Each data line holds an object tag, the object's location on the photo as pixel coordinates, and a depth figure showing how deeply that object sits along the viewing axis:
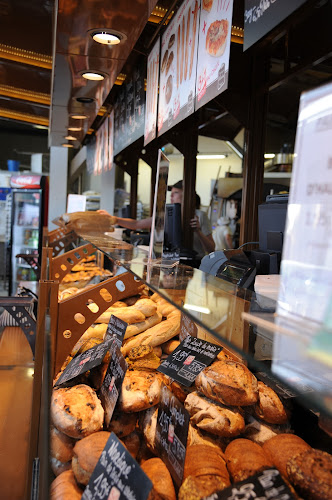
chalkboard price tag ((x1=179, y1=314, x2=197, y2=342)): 1.37
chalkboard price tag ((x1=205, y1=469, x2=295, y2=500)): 0.69
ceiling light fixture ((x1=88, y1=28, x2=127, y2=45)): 2.86
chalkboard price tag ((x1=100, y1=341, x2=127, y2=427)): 1.05
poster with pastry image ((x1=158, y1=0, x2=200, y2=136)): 2.54
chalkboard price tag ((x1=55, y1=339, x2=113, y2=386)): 1.18
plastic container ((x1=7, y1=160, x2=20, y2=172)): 9.55
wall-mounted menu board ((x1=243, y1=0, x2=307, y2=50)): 1.58
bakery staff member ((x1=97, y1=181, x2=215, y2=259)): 4.65
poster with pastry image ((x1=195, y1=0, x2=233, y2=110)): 2.06
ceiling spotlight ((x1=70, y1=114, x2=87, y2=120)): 5.61
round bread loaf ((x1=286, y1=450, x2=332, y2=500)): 0.72
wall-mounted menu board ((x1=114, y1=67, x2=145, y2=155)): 4.31
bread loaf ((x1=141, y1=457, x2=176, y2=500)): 0.80
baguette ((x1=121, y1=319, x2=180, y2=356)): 1.46
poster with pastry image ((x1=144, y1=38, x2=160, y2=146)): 3.43
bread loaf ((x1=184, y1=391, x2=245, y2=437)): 0.97
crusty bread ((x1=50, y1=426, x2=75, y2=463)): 1.01
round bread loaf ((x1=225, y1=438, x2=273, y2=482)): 0.81
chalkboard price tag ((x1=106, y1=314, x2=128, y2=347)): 1.28
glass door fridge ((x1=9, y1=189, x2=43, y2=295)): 7.98
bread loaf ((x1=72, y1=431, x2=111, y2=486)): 0.88
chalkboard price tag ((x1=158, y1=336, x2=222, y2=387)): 1.12
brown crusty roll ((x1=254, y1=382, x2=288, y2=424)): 1.00
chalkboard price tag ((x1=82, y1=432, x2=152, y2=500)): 0.70
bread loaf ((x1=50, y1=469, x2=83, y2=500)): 0.85
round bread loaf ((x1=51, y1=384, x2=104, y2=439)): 1.00
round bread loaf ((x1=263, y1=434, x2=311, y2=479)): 0.85
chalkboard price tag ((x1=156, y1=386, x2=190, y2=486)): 0.84
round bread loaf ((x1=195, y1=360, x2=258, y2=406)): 1.00
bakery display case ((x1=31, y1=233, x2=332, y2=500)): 0.73
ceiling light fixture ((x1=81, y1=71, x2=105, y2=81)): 3.76
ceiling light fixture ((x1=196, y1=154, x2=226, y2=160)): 7.50
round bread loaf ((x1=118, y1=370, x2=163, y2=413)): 1.07
